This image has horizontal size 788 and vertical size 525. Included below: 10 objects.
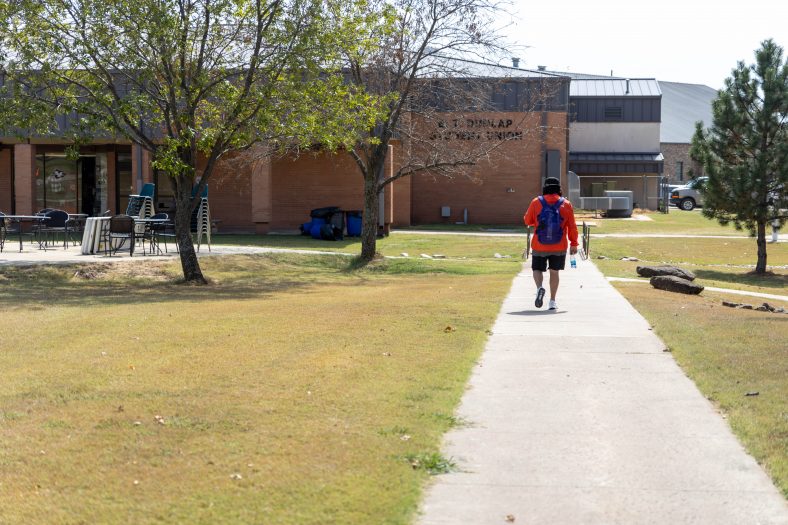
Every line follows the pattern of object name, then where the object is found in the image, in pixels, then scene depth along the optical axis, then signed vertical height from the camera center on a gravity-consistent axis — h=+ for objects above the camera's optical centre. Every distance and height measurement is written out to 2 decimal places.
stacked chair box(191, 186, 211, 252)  25.70 -0.32
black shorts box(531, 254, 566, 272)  13.48 -0.68
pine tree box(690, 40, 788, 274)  29.62 +1.92
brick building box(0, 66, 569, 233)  35.69 +0.84
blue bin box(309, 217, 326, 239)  34.78 -0.70
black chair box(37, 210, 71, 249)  24.97 -0.44
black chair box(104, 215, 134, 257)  22.83 -0.56
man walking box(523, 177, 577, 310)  13.33 -0.25
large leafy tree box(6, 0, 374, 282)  17.44 +2.42
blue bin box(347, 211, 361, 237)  36.09 -0.60
